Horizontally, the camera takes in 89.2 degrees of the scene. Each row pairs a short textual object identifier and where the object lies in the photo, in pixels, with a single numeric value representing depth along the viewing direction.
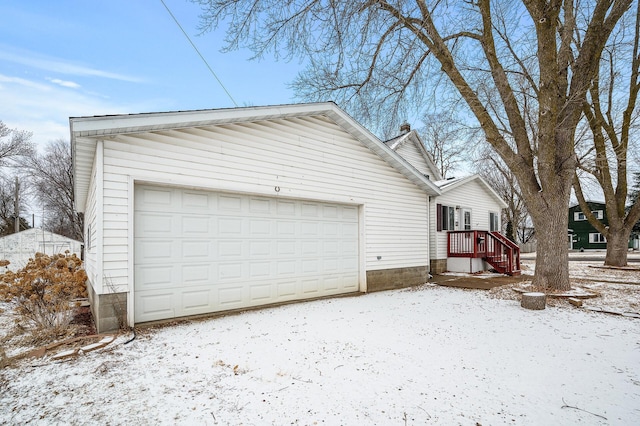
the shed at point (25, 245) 14.48
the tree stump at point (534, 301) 6.25
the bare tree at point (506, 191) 30.36
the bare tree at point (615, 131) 11.93
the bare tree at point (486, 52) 7.54
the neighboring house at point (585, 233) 36.16
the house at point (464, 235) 12.18
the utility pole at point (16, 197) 25.53
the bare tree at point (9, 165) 27.12
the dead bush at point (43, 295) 5.02
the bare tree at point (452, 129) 9.65
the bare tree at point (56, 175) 28.69
